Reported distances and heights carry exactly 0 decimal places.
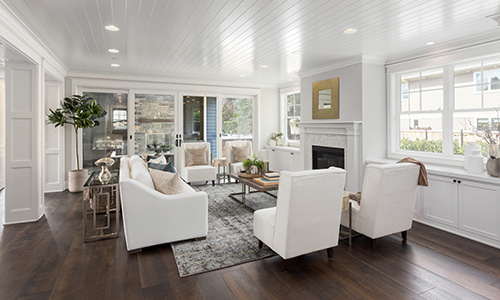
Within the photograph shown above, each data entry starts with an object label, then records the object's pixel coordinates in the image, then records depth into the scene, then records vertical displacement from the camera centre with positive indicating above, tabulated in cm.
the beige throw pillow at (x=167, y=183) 317 -37
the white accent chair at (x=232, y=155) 657 -7
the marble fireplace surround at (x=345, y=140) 479 +18
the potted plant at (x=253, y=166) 482 -28
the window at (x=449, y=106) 365 +62
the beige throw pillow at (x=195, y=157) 641 -16
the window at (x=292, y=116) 744 +91
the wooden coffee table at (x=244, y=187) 401 -53
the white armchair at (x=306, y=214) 246 -58
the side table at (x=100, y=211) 328 -87
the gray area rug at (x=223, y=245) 271 -104
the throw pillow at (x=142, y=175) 307 -28
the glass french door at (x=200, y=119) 711 +79
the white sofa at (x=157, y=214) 288 -68
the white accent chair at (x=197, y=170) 604 -42
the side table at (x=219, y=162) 657 -28
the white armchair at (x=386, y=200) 294 -55
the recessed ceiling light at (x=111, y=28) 330 +145
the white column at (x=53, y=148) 569 +6
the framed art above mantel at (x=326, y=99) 517 +97
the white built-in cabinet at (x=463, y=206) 317 -70
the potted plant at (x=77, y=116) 535 +65
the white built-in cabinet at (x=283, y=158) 673 -21
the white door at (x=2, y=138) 606 +27
